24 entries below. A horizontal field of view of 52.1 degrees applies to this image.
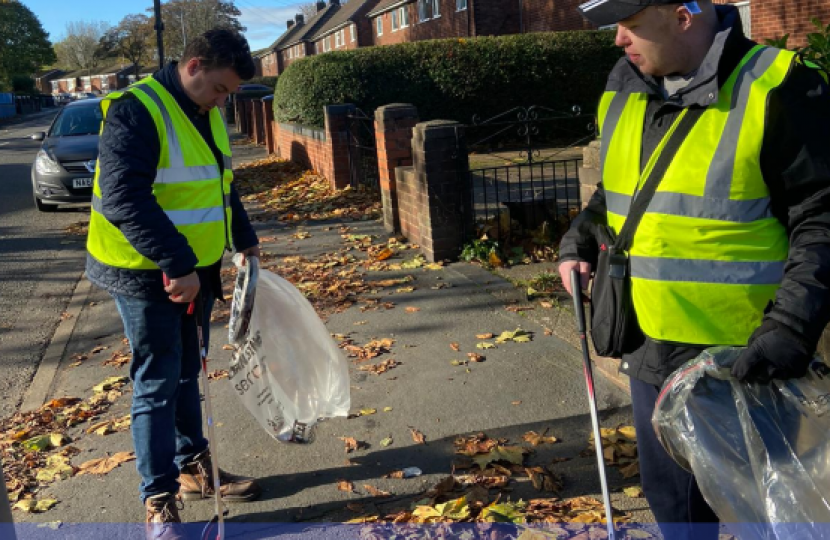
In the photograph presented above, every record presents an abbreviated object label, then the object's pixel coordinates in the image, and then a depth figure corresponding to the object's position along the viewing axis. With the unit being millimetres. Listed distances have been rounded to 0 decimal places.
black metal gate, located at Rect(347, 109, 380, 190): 11648
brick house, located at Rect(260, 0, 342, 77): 68312
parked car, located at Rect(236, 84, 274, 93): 36906
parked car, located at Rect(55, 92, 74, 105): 91025
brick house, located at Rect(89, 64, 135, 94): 111438
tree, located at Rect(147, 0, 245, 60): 64688
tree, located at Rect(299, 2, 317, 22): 86956
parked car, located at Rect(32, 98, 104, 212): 12641
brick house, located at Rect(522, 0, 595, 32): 25422
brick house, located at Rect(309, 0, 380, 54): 52281
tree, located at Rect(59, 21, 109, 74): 123438
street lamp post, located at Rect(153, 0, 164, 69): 26439
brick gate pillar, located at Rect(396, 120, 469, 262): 7375
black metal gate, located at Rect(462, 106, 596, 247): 7746
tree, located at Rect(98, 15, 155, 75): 79812
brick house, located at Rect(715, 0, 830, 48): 13625
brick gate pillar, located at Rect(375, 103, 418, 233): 8414
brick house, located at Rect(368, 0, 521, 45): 30172
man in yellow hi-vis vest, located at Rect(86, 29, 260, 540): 3166
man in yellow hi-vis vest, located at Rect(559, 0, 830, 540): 1998
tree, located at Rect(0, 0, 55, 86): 80750
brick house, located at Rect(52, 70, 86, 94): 128150
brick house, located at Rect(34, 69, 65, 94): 138625
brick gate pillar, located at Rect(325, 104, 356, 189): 11781
